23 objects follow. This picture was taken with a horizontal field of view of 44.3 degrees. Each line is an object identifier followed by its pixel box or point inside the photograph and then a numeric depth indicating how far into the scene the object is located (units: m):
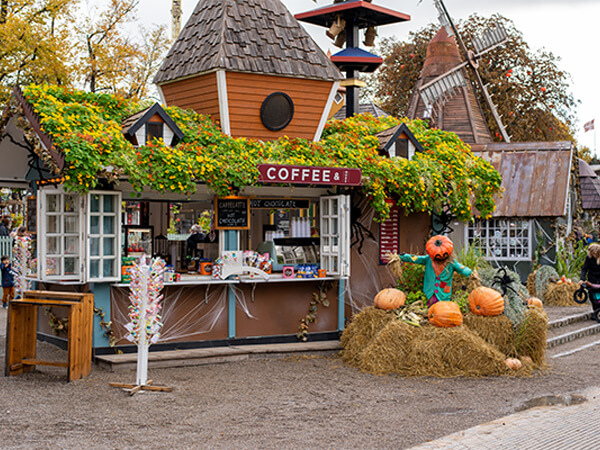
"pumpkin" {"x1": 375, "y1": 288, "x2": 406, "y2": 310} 10.17
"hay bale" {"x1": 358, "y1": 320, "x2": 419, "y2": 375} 9.32
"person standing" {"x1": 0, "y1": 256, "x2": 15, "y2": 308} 15.25
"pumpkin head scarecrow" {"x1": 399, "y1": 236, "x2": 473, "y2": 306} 10.06
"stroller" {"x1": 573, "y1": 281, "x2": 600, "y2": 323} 14.78
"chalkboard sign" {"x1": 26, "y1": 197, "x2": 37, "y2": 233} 11.84
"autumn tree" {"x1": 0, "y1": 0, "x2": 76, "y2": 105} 25.14
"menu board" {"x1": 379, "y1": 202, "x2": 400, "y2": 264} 11.90
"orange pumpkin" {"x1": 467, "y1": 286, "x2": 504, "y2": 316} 9.64
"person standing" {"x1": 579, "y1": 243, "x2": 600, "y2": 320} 14.77
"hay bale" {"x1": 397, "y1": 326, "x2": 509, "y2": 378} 9.16
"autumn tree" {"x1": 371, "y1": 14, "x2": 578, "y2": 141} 34.03
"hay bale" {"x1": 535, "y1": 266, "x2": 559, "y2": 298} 17.22
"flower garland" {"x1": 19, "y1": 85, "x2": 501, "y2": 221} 9.20
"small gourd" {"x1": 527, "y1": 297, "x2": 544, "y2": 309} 10.80
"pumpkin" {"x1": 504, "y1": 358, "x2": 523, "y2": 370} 9.34
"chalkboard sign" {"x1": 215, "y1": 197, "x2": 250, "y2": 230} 10.45
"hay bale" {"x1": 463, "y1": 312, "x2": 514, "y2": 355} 9.62
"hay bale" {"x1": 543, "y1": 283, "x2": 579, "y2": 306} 16.72
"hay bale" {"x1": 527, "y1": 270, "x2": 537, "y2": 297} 17.89
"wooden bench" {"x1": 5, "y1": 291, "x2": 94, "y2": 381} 8.52
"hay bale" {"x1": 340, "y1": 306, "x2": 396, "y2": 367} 9.96
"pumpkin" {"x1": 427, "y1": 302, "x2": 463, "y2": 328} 9.44
